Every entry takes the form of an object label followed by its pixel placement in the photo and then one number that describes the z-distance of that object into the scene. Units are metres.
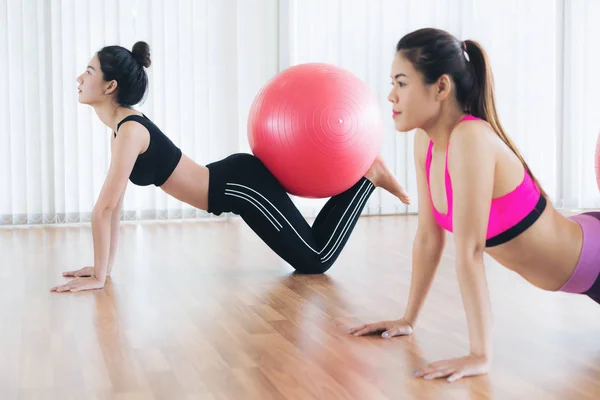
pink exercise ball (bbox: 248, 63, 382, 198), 2.85
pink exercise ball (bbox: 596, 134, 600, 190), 2.70
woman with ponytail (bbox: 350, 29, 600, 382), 1.81
